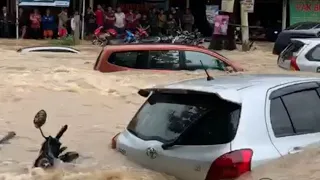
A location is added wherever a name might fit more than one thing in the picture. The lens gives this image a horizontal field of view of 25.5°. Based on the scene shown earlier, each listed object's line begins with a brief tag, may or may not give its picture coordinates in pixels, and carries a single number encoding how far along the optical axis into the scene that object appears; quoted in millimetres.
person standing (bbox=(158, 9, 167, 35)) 30062
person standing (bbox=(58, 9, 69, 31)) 28891
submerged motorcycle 6027
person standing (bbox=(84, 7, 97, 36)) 29375
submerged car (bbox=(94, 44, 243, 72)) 13188
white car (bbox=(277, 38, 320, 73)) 13023
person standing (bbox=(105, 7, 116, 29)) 28984
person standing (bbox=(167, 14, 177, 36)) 29750
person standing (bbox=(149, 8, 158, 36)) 29944
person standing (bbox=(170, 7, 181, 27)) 30836
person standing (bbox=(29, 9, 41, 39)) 28719
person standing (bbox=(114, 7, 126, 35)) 29062
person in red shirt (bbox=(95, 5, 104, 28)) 29078
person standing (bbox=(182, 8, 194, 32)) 30578
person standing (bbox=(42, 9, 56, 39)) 28922
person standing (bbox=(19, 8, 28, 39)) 28984
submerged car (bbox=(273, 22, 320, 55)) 21859
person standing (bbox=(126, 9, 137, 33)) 29609
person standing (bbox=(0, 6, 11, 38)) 29031
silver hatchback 5078
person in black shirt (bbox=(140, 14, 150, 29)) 29988
